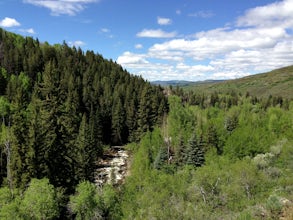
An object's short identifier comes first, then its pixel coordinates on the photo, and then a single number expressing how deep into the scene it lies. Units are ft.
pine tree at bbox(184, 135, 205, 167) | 174.97
